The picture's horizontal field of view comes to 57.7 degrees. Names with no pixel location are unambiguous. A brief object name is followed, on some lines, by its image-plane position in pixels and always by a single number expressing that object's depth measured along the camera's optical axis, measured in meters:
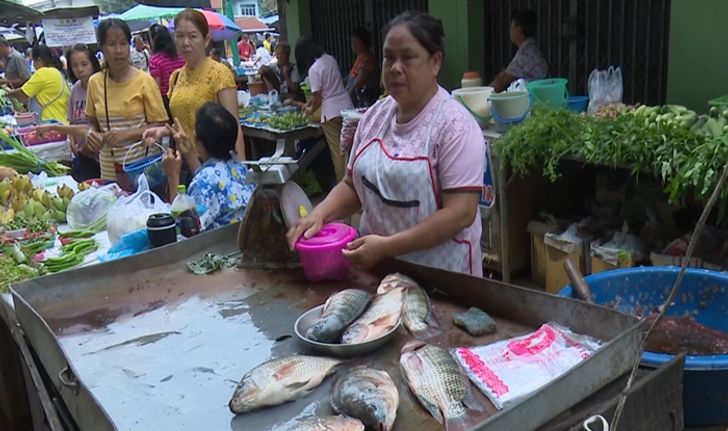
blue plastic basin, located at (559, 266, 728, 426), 2.30
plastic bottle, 3.10
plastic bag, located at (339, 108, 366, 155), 6.56
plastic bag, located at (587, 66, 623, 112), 4.99
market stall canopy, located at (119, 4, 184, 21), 17.44
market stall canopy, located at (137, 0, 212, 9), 9.30
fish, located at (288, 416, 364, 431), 1.44
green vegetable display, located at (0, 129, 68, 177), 5.05
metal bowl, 1.81
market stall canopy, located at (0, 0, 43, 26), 7.81
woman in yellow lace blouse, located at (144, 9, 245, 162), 4.44
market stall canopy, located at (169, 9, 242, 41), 14.15
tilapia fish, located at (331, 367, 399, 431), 1.47
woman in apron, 2.29
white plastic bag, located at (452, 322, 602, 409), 1.55
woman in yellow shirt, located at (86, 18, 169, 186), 4.54
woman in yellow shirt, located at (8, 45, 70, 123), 7.65
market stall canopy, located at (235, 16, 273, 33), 26.65
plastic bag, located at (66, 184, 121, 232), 3.64
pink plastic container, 2.29
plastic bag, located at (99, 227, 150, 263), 3.01
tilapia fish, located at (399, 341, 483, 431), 1.49
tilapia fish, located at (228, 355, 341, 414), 1.61
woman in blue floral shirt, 3.33
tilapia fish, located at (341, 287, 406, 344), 1.85
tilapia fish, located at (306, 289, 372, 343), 1.86
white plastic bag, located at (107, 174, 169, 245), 3.20
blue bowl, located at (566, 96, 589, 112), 5.20
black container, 2.86
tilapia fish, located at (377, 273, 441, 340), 1.93
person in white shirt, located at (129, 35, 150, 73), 12.05
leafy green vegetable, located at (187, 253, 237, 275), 2.58
